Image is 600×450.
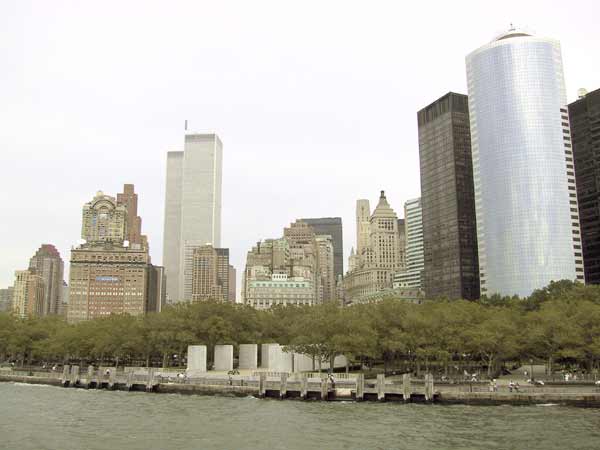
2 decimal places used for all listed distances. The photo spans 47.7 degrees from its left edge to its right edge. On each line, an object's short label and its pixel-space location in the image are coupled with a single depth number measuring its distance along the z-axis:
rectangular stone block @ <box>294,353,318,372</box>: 124.19
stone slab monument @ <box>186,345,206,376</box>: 114.62
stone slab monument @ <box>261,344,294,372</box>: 114.81
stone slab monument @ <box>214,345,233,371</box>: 122.69
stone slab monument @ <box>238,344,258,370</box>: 127.94
